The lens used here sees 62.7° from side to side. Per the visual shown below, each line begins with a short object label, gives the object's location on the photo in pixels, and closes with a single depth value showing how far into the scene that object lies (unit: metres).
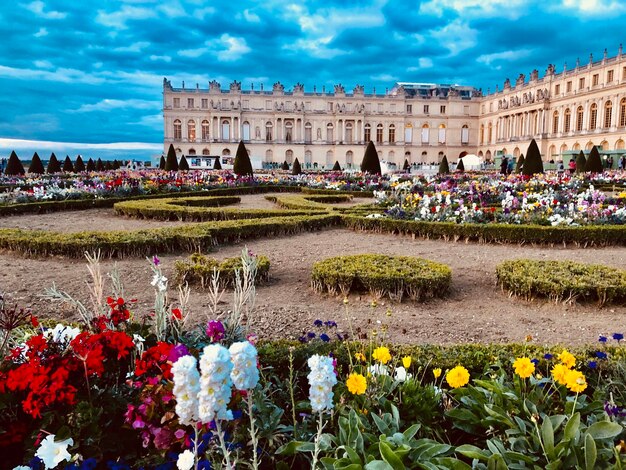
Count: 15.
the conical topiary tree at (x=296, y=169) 30.22
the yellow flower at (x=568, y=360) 1.95
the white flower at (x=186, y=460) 1.29
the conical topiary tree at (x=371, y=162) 22.17
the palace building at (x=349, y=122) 52.81
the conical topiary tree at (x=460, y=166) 30.30
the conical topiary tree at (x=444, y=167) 27.92
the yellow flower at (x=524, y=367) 1.93
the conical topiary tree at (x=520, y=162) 27.86
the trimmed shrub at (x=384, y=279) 4.71
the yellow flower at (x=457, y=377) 1.95
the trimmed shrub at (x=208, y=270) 5.04
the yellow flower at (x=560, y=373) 1.90
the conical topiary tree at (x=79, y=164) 31.00
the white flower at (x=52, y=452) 1.64
